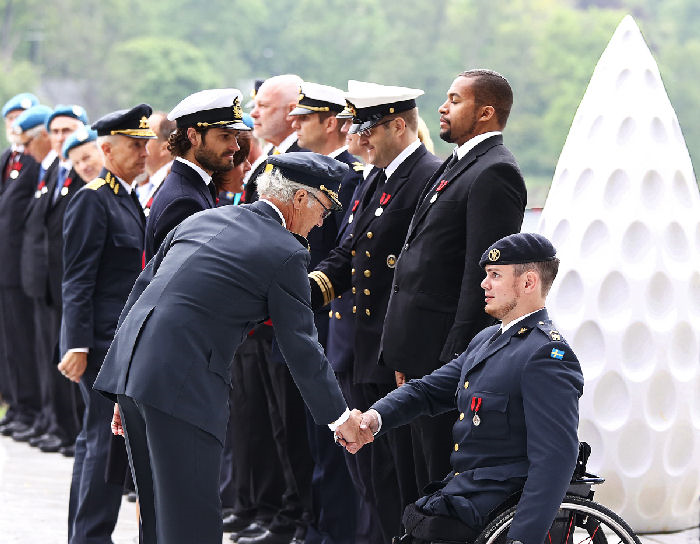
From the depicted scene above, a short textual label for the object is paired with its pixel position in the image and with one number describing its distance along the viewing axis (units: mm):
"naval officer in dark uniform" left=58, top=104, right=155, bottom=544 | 10781
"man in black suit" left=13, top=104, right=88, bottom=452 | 16516
